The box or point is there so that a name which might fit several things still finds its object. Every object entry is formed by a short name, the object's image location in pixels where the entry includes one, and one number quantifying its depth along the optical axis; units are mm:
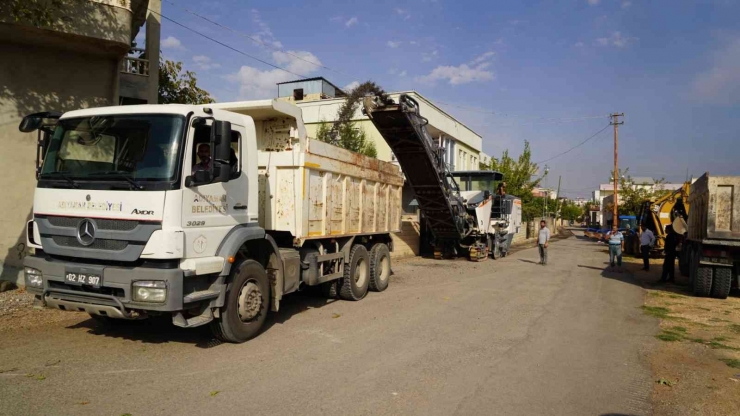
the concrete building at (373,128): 23631
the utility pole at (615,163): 34281
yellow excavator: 20183
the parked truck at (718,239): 10047
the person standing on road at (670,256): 13500
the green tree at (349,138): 19553
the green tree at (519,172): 33562
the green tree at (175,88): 15670
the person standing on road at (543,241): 16969
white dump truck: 4930
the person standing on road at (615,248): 15766
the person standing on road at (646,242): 15930
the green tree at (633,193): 33406
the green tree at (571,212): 84250
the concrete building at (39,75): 8555
